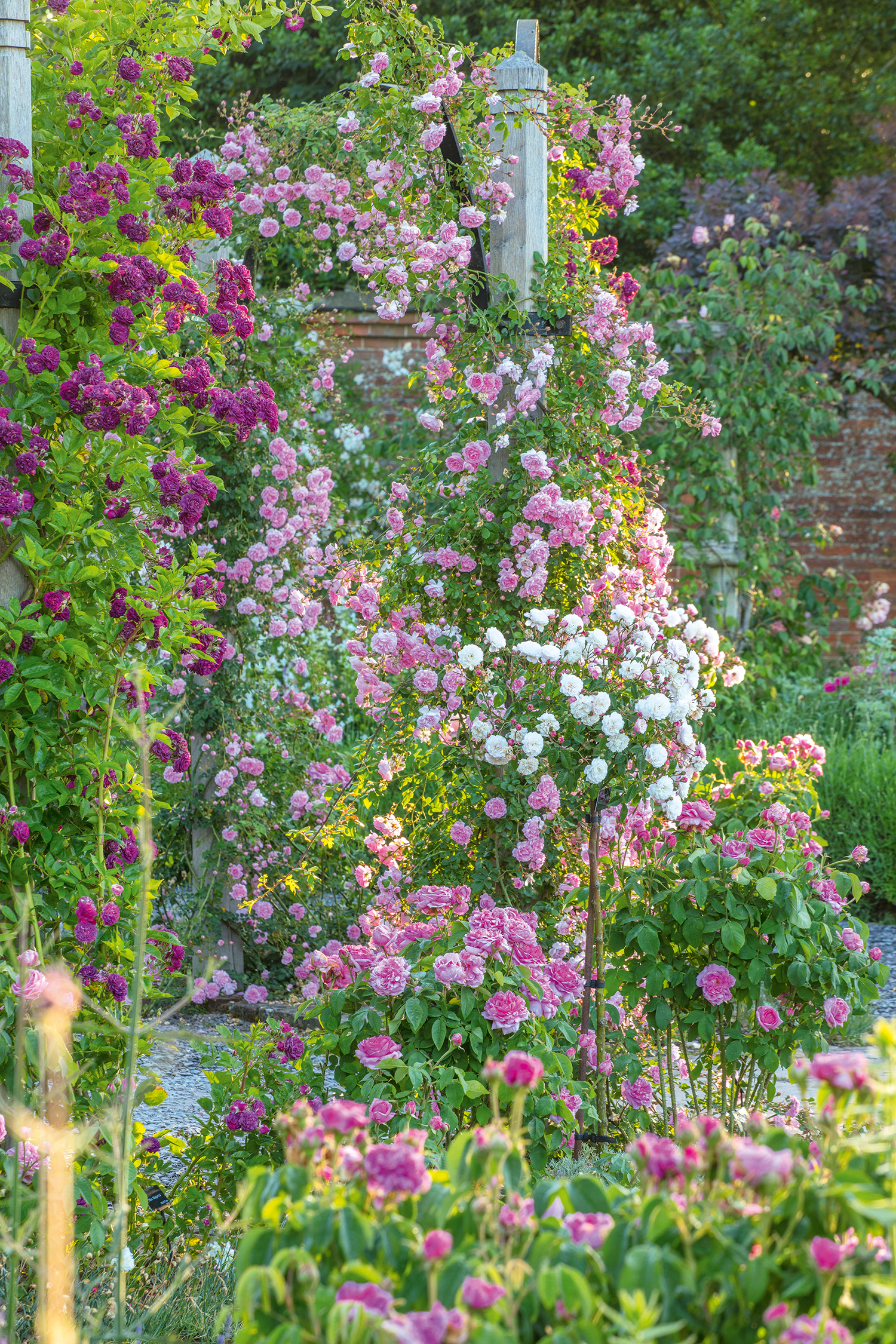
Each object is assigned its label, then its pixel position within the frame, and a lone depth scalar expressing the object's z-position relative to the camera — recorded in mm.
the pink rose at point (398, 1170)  5812
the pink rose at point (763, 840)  7919
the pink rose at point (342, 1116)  5945
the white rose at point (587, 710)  8016
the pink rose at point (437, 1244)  5230
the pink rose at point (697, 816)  8069
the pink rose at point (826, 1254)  5180
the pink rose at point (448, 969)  7472
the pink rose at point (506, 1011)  7501
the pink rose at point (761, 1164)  5336
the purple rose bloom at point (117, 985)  7402
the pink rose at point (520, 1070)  6098
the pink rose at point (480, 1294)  5068
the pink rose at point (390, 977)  7495
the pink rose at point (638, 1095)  8099
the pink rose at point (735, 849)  7869
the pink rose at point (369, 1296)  5221
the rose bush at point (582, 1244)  5218
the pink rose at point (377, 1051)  7443
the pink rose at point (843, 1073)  5479
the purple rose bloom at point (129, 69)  7484
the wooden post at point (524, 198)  8713
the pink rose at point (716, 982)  7788
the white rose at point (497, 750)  8176
